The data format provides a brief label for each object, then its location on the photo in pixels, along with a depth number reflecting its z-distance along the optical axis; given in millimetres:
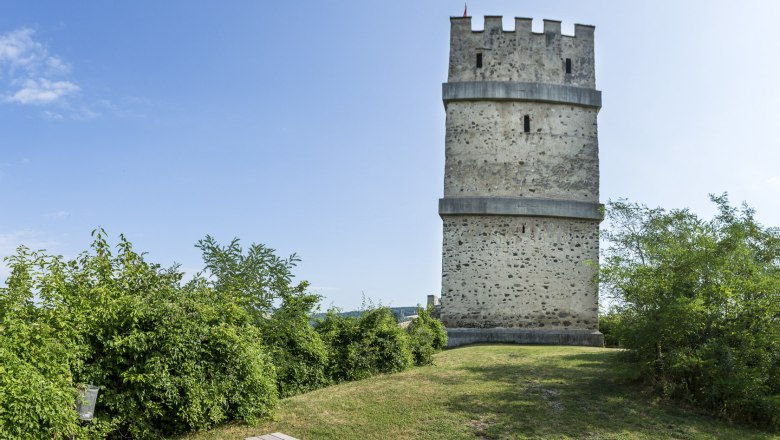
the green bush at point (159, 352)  7363
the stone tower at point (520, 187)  19641
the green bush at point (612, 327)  10672
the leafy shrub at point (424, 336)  13492
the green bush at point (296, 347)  10039
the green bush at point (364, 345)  11516
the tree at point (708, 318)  8789
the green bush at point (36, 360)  5934
